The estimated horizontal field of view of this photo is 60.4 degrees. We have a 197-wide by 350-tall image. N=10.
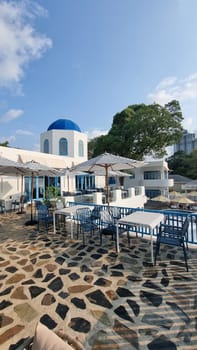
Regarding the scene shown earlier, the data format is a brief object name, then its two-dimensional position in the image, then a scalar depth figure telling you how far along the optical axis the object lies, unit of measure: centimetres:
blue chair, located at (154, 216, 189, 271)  410
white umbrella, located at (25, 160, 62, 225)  764
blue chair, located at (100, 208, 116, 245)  558
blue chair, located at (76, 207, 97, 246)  569
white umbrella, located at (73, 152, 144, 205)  608
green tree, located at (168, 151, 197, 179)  4528
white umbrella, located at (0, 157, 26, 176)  632
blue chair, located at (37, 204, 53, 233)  707
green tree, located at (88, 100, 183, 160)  2366
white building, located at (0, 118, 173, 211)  1277
